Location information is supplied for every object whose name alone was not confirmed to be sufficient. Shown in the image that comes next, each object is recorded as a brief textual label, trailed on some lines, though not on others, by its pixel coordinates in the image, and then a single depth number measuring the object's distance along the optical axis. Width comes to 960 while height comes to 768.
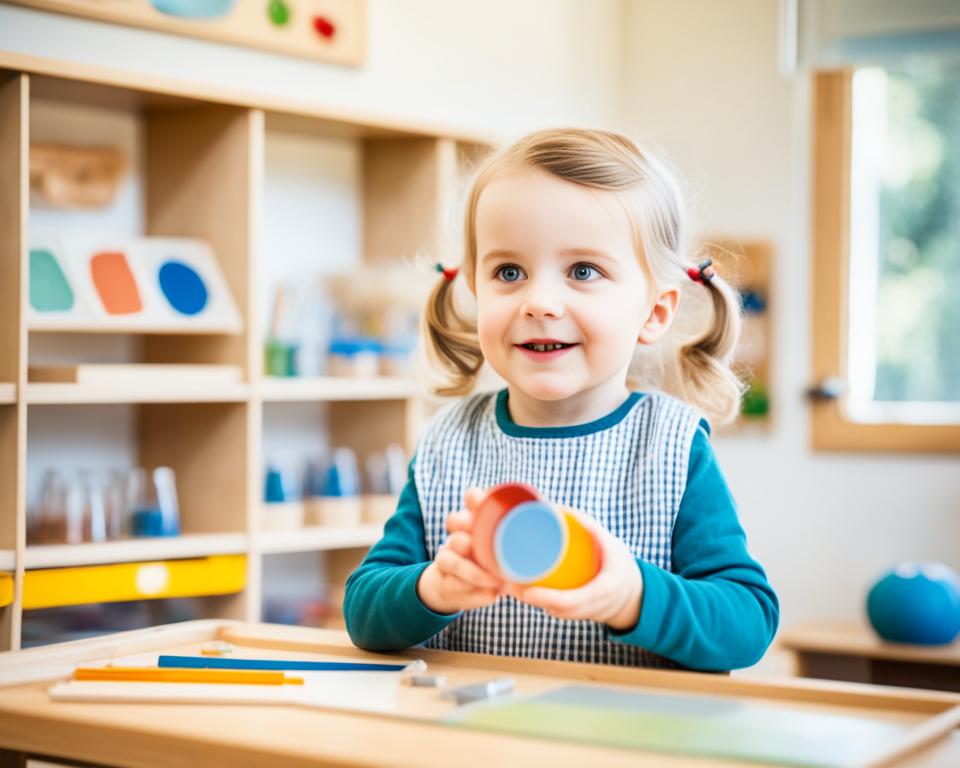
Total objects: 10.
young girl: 1.12
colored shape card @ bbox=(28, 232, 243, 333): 2.31
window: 3.62
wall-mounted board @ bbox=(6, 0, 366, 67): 2.59
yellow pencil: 0.99
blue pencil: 1.05
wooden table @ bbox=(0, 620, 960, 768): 0.79
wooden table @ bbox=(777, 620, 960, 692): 2.86
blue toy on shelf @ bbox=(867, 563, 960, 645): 2.88
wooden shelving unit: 2.18
